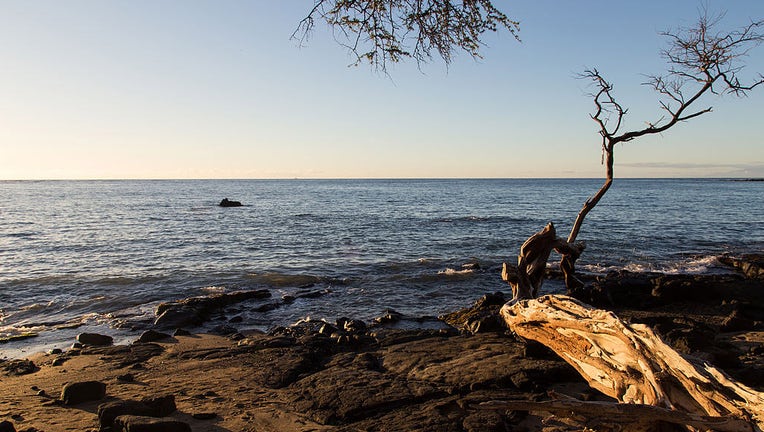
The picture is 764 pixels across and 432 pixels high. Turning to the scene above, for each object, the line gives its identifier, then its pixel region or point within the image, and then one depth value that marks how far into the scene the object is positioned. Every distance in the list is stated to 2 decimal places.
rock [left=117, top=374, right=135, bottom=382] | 8.42
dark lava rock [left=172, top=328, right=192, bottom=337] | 11.91
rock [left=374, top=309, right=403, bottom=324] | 12.87
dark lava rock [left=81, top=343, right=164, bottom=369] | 9.61
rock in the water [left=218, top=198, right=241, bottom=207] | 62.25
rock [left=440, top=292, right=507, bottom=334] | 10.99
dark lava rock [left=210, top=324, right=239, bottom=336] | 12.21
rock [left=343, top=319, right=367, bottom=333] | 11.98
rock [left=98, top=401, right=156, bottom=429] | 6.17
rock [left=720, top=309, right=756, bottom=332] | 10.87
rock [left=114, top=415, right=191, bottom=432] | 5.67
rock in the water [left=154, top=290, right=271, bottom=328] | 12.91
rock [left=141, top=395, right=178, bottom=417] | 6.51
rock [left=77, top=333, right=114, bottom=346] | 11.12
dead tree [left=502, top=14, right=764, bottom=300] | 9.48
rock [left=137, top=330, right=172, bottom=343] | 11.40
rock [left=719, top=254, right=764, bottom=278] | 18.26
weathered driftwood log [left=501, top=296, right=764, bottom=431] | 4.70
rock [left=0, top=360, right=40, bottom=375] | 9.13
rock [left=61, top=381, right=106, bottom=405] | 7.22
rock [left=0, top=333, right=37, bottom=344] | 11.66
